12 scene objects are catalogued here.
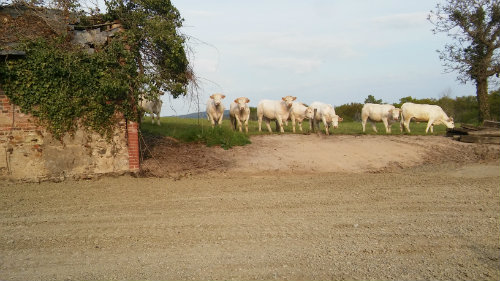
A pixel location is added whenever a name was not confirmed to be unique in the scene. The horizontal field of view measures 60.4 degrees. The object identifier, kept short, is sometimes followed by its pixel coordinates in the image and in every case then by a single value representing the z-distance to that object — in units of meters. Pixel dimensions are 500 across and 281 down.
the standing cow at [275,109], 22.77
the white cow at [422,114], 24.17
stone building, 11.46
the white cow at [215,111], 21.30
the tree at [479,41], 23.53
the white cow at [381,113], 23.80
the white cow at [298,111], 23.20
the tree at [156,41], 12.33
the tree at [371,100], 47.66
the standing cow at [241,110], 21.35
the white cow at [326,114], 22.19
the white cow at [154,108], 22.73
